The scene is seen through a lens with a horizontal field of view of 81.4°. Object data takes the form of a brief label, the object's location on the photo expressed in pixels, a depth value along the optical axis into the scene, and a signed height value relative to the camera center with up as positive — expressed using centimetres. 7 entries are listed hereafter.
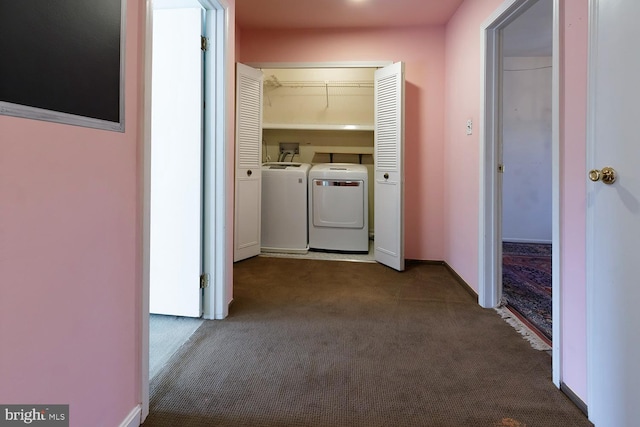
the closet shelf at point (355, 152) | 532 +90
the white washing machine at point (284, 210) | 432 +5
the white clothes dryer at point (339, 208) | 425 +7
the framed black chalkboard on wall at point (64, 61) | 80 +38
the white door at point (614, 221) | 117 -2
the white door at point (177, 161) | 224 +33
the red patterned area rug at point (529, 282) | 246 -59
